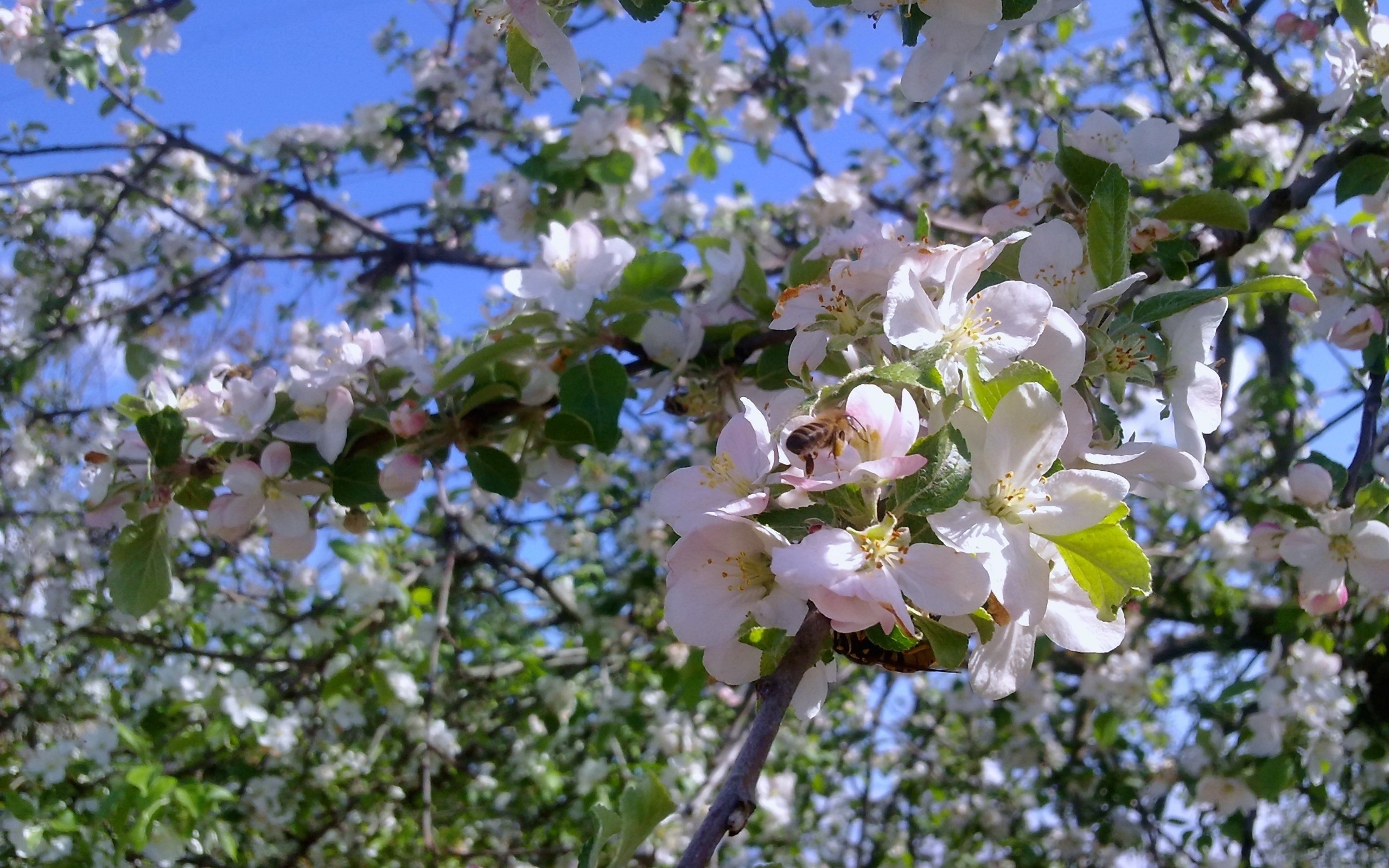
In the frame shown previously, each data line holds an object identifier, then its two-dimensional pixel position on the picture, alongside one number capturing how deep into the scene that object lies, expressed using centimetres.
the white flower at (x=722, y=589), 24
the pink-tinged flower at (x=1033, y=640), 25
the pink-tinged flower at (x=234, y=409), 40
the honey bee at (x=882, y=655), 24
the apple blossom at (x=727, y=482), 24
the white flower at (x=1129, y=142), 37
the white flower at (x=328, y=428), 39
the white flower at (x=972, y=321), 25
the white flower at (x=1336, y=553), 35
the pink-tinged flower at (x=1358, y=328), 40
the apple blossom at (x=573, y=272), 42
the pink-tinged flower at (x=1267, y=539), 40
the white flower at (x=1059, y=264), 30
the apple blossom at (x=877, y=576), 22
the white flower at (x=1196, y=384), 28
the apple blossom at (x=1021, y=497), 23
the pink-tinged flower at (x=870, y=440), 23
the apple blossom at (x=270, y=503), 39
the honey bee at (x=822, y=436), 24
